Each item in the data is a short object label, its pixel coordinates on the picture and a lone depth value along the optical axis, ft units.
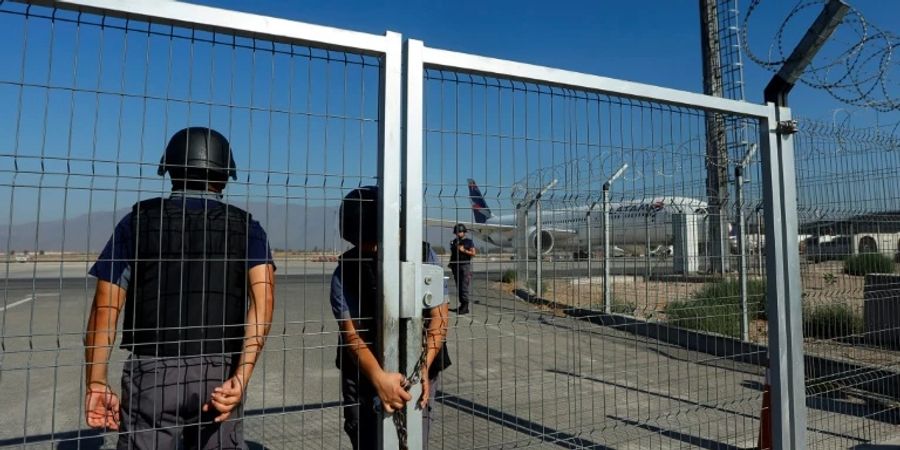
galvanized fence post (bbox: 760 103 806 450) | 11.31
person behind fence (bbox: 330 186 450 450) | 7.57
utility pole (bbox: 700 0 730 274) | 12.22
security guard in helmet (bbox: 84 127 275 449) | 7.12
